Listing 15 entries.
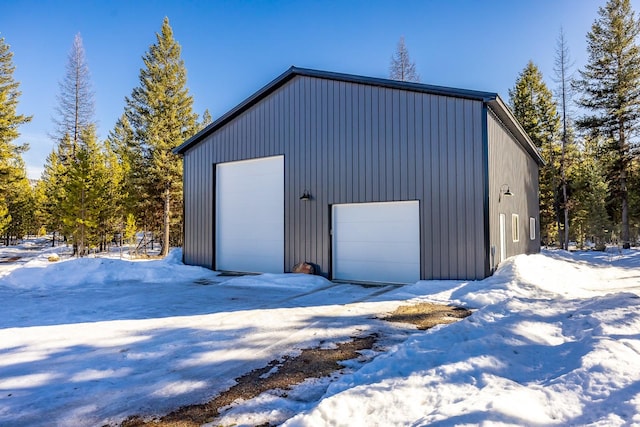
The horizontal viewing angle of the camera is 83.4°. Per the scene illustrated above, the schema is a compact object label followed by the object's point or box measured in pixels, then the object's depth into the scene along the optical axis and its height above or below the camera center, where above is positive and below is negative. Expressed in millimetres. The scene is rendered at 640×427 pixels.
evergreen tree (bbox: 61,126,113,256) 18172 +1221
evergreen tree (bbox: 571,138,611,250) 21859 +1327
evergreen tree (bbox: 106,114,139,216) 20531 +3654
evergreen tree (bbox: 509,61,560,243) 22797 +6241
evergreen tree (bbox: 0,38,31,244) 18625 +5185
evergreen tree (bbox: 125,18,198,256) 19562 +5998
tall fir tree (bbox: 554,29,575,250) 21359 +7850
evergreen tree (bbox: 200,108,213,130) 32650 +9655
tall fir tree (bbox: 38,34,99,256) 21766 +6736
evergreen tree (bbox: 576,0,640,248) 18484 +7092
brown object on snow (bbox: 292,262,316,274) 9227 -1212
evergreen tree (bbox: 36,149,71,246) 21578 +2319
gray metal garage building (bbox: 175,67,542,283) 7766 +1017
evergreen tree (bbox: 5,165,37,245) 29109 +1008
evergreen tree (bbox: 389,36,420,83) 21781 +9489
